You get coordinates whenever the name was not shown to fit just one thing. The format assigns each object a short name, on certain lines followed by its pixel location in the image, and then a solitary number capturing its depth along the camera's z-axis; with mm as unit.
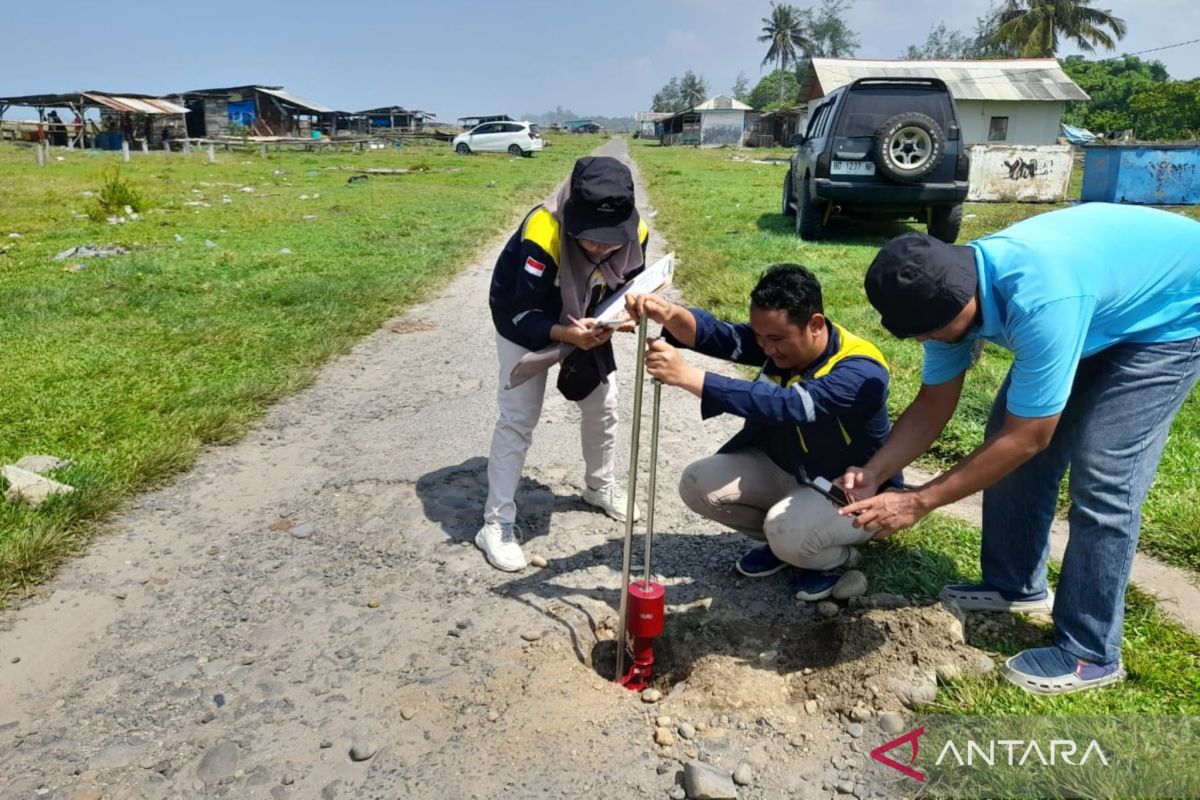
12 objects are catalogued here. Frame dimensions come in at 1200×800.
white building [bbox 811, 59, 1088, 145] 28594
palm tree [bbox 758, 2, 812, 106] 83875
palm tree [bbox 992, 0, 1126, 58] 44094
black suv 9703
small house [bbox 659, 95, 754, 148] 55375
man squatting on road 2795
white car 35906
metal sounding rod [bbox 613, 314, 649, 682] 2727
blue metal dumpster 15617
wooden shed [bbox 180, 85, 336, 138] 46375
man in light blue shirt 2285
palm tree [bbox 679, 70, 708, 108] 122812
